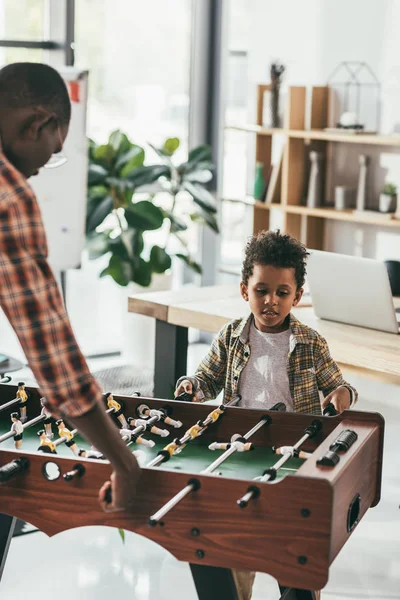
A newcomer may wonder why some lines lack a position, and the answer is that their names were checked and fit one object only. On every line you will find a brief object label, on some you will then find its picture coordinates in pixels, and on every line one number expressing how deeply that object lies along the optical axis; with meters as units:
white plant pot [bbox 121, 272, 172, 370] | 5.71
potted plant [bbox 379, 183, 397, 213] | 4.97
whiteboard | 5.00
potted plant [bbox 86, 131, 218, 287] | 5.29
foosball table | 1.77
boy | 2.57
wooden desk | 3.18
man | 1.65
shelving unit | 5.20
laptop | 3.20
